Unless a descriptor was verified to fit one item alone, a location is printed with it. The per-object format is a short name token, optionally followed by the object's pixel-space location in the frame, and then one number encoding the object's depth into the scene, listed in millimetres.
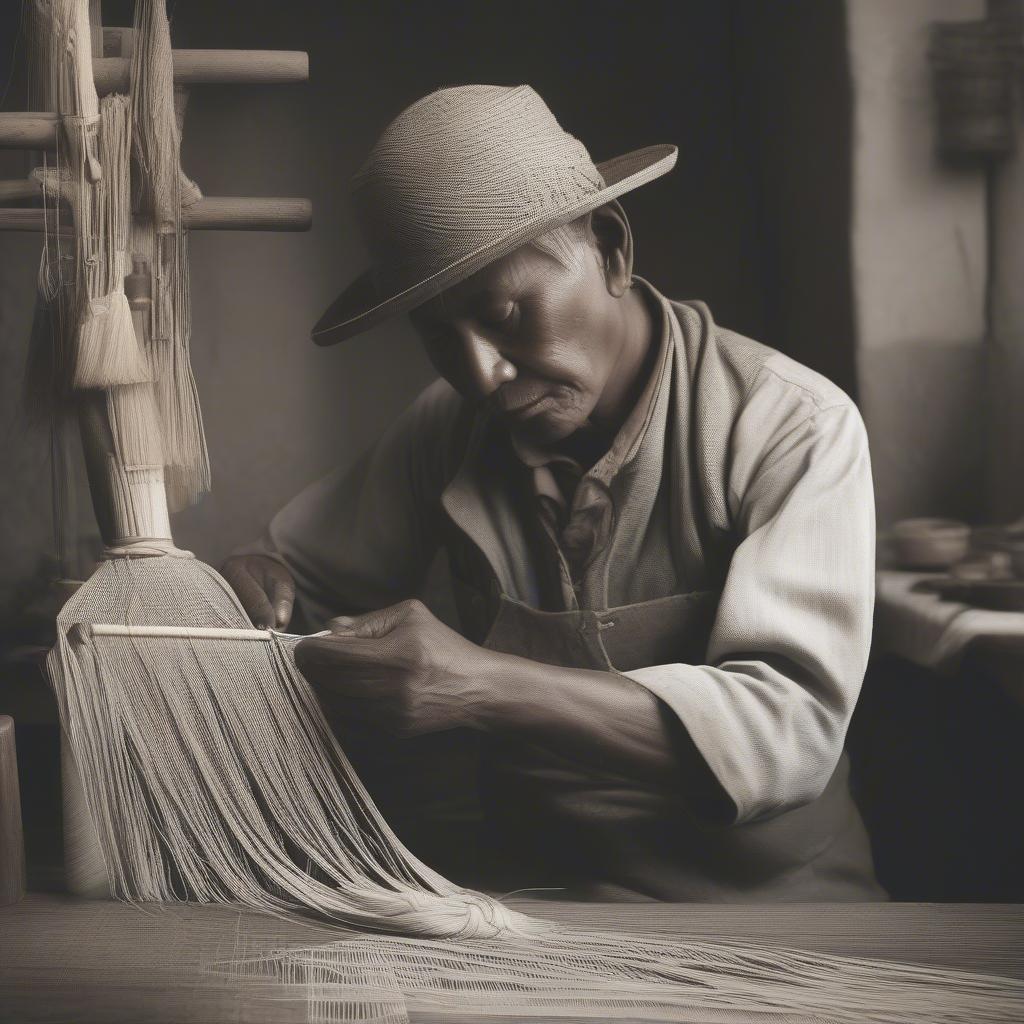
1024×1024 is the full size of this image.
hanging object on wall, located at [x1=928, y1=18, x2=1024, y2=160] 1323
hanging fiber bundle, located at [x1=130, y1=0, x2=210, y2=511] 1121
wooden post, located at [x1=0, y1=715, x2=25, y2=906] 1098
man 1087
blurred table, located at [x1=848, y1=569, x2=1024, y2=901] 1385
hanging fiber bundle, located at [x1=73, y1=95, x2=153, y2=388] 1107
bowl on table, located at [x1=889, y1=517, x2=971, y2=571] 1396
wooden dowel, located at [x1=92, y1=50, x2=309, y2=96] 1187
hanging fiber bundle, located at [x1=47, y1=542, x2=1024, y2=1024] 1039
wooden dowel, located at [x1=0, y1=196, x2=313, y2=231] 1191
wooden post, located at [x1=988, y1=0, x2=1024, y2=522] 1341
